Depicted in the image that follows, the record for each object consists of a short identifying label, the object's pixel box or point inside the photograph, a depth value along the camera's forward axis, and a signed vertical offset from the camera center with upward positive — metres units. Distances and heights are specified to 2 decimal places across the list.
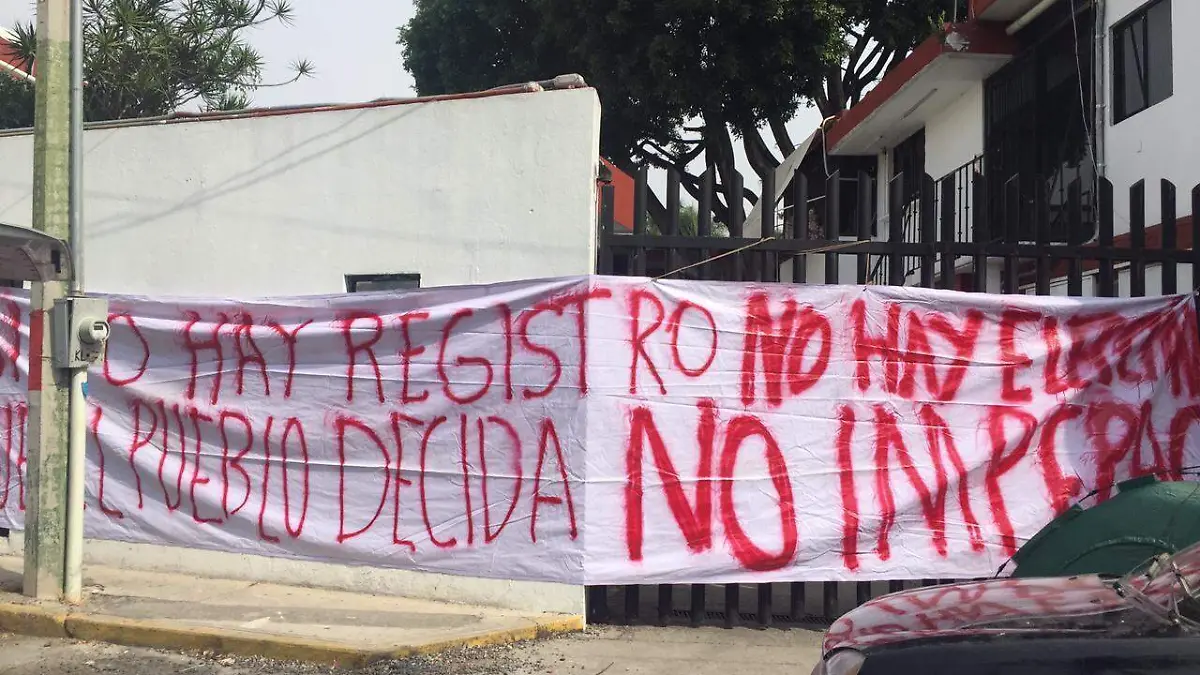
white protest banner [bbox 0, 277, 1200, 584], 5.47 -0.38
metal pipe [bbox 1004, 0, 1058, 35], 10.50 +3.67
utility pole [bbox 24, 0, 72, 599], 5.75 -0.02
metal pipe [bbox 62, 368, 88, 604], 5.76 -0.74
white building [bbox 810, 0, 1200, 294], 8.62 +2.73
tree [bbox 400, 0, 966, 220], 15.38 +5.03
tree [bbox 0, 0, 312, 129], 14.39 +4.62
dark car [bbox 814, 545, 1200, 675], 2.39 -0.72
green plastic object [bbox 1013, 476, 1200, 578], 3.92 -0.72
